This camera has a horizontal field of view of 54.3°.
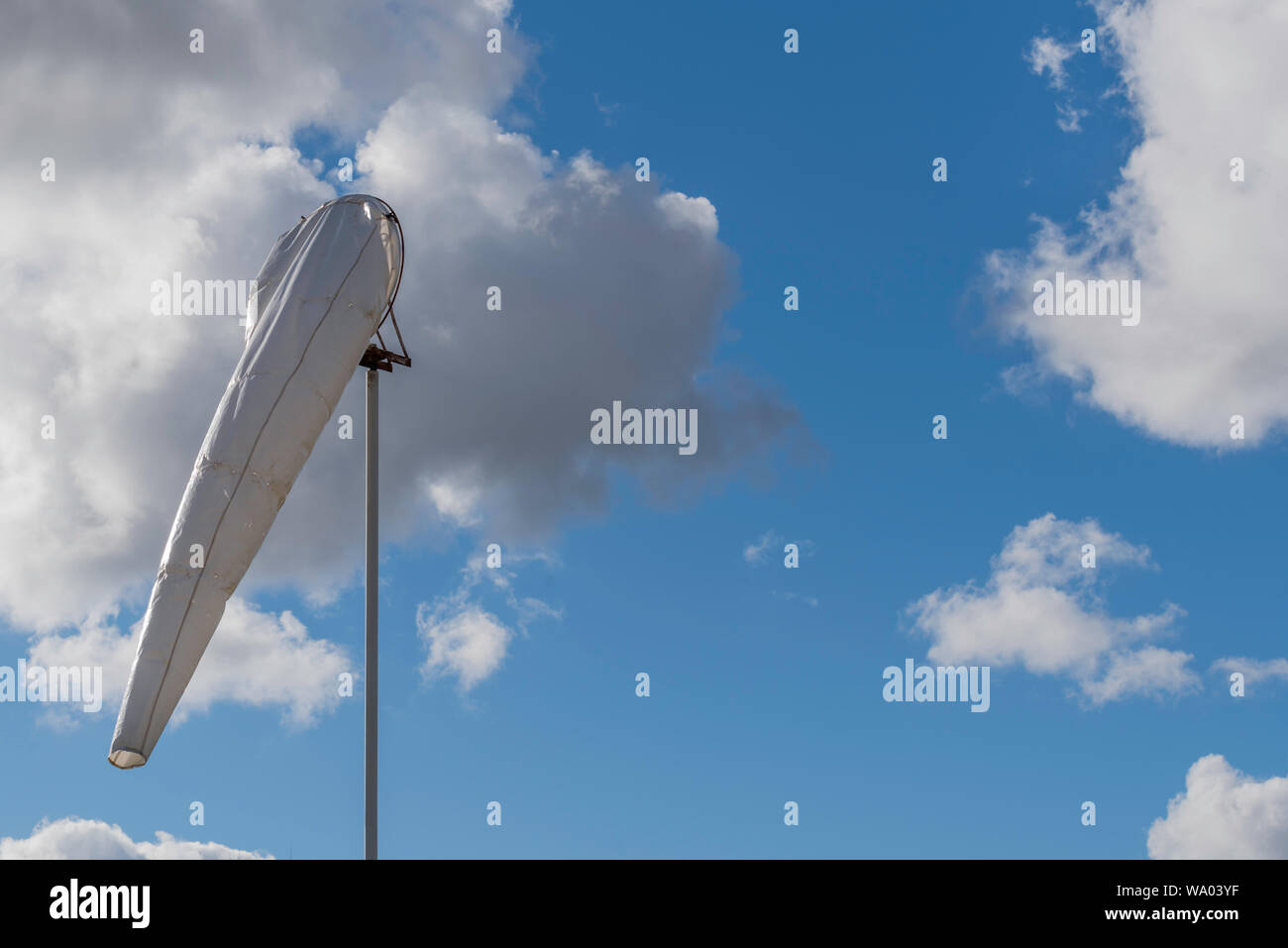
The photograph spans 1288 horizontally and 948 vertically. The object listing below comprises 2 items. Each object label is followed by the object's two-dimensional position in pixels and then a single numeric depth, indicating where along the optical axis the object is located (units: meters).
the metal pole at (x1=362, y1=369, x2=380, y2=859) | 31.95
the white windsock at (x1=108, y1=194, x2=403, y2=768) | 30.36
